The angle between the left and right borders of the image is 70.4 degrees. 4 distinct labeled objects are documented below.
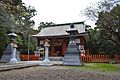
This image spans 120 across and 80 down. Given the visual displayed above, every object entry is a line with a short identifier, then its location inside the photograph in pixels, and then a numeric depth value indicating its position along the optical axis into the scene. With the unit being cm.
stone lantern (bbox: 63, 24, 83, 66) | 667
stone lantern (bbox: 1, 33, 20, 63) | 734
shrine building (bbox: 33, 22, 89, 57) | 1130
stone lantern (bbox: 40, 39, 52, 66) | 630
